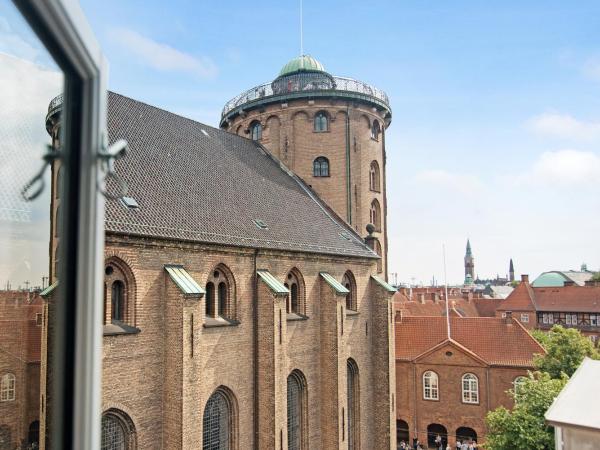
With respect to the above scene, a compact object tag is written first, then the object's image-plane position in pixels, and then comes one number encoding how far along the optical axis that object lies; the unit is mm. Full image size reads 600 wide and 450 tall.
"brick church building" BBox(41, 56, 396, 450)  12008
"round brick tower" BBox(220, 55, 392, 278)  25594
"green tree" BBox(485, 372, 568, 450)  19156
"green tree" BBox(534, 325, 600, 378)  28516
